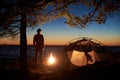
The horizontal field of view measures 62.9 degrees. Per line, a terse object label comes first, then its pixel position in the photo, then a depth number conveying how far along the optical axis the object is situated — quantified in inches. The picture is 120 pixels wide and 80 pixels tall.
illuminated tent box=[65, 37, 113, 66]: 186.7
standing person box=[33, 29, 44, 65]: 214.8
